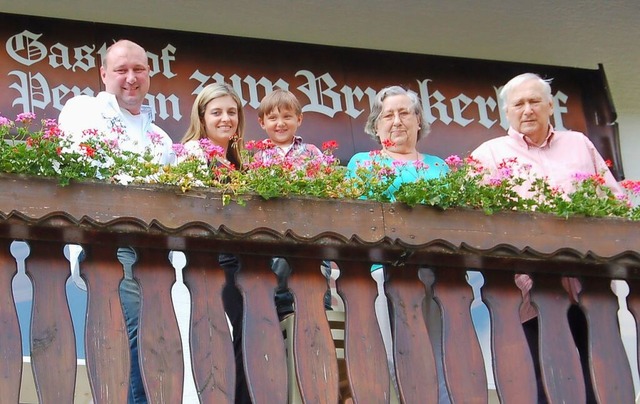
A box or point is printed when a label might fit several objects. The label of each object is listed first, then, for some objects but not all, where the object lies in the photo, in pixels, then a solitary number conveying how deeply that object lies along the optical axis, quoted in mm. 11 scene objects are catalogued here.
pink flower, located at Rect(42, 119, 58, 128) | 5211
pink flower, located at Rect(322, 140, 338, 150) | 5705
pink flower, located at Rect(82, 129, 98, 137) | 5262
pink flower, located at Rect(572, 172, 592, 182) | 5786
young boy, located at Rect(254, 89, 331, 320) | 6109
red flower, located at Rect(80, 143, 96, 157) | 5137
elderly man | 6246
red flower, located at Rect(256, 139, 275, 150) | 5566
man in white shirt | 5375
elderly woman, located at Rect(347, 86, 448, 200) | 6322
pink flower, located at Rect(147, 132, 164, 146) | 5656
